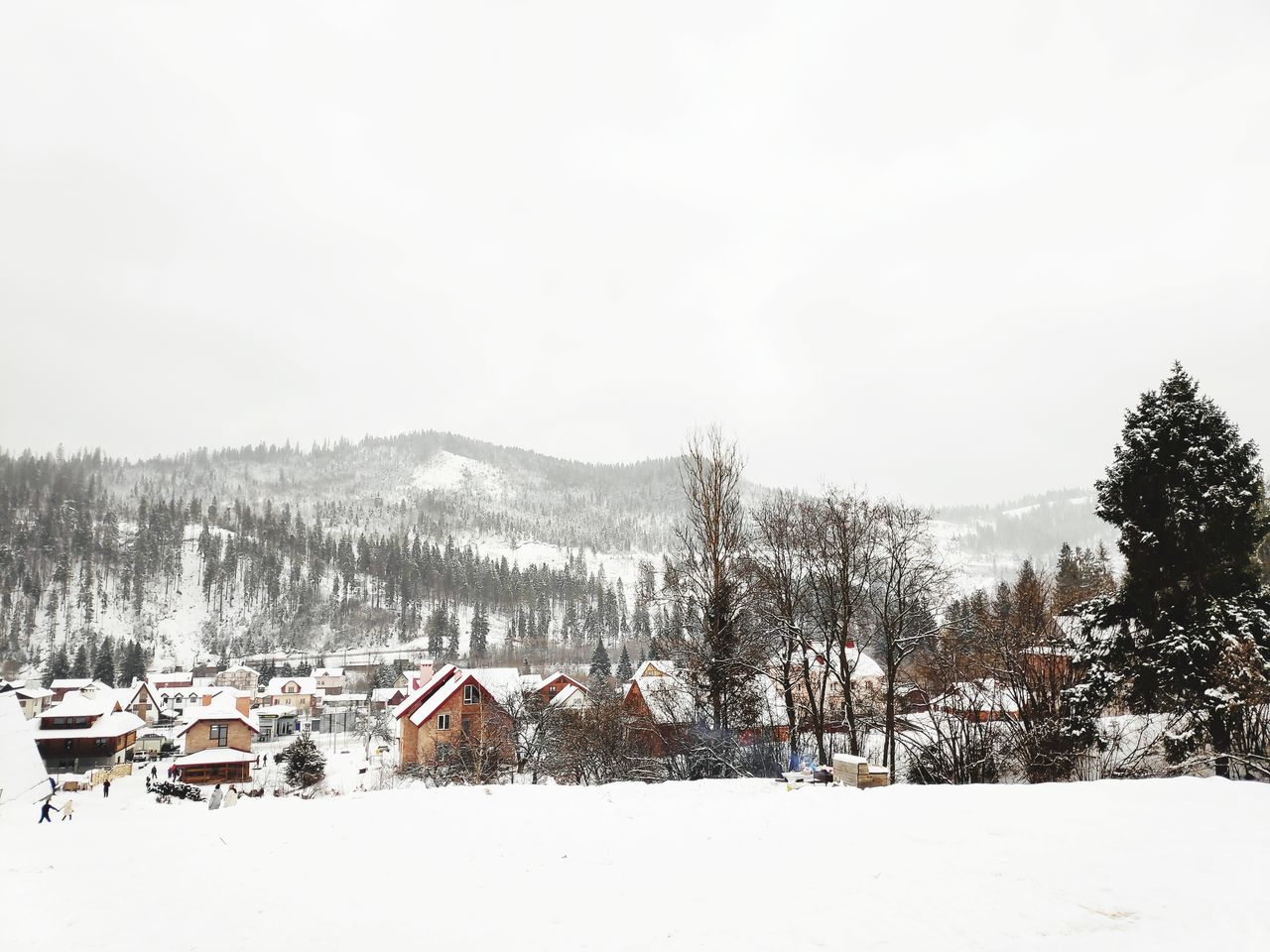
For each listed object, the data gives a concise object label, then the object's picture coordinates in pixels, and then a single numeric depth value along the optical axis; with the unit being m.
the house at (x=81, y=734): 52.49
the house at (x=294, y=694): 86.94
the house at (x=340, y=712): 82.00
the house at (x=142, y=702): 68.94
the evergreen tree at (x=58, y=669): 94.00
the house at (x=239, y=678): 97.81
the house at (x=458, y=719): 33.41
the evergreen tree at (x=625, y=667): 88.72
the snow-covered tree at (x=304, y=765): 40.77
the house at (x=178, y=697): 78.31
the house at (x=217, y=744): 46.78
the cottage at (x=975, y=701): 20.03
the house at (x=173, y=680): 94.69
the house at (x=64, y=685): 78.81
